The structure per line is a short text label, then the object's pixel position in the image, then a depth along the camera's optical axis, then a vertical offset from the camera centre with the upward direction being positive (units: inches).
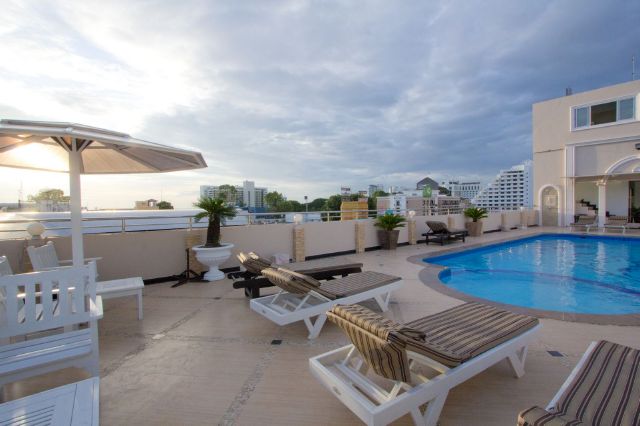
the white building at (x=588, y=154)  551.1 +104.5
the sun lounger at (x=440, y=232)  408.5 -36.0
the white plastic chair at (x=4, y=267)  118.2 -22.9
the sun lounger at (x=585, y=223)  547.8 -34.8
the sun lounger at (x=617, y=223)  509.5 -33.7
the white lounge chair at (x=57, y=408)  52.5 -37.4
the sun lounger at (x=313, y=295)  130.8 -44.2
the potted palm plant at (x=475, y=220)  490.2 -22.9
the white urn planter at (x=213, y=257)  227.3 -37.0
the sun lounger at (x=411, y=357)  70.3 -43.2
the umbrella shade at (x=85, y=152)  106.1 +29.7
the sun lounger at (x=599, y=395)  51.5 -39.3
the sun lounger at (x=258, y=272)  169.3 -41.8
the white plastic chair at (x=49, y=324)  76.9 -35.2
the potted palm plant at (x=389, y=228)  373.7 -26.6
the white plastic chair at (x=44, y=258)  145.4 -24.5
